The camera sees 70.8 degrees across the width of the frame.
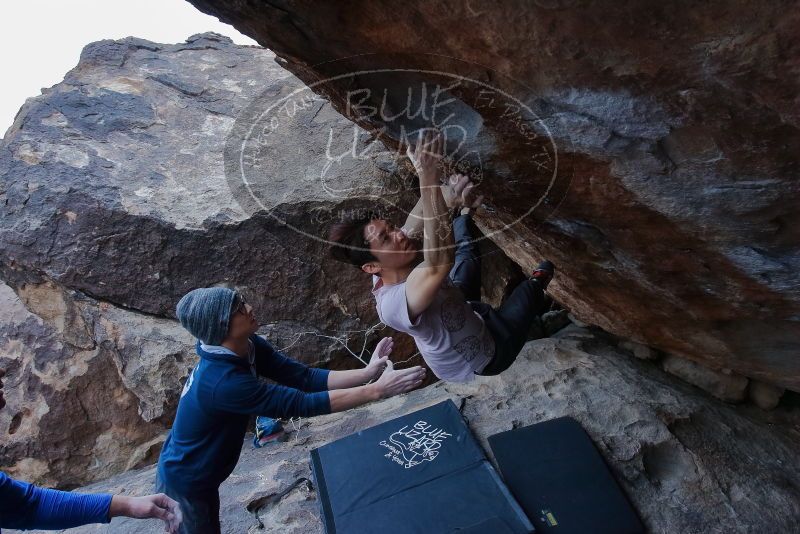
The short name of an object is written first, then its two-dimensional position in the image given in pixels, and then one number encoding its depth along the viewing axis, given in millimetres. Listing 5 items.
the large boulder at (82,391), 3988
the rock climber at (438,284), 1878
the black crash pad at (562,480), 2670
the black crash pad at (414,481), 2715
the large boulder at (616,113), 1458
